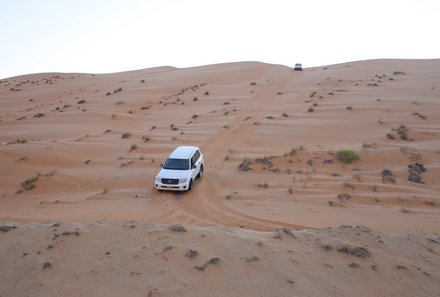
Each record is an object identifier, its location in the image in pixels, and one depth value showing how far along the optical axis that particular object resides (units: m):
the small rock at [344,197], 13.18
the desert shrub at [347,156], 16.86
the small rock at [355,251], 8.19
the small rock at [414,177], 14.62
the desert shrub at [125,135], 23.08
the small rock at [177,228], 9.48
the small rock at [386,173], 15.20
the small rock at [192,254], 8.18
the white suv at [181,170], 14.51
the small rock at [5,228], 10.02
